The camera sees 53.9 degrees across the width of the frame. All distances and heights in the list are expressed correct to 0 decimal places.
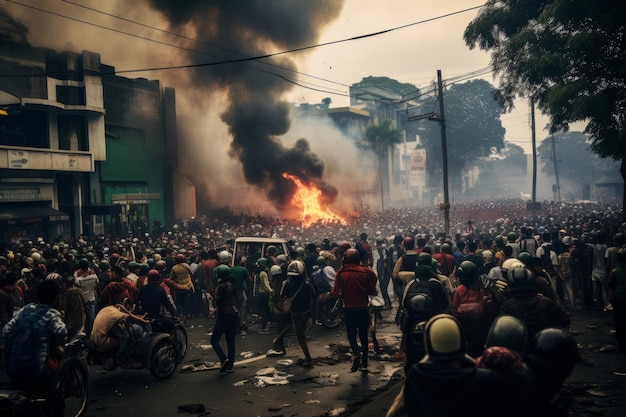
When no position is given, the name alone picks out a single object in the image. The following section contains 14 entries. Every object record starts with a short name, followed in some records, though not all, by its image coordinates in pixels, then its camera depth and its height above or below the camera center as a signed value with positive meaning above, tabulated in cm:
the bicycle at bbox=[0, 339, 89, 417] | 545 -175
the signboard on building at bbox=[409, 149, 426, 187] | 8331 +509
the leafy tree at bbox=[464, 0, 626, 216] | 1927 +447
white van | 1505 -94
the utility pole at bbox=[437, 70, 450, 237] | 2511 +204
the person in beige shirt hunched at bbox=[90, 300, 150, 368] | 850 -168
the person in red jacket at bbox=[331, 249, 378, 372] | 888 -130
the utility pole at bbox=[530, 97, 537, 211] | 4706 +498
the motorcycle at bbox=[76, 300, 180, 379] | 855 -193
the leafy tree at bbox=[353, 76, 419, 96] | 9838 +1935
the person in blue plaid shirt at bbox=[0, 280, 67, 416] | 576 -121
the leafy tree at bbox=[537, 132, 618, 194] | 12412 +745
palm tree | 6575 +749
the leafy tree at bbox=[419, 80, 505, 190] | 9719 +1139
